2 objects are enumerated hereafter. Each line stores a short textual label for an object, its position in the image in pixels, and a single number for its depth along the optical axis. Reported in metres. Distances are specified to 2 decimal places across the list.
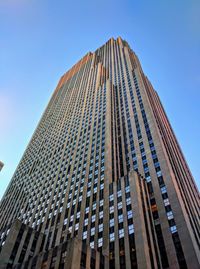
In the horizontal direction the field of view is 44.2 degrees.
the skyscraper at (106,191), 48.72
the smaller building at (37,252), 43.63
